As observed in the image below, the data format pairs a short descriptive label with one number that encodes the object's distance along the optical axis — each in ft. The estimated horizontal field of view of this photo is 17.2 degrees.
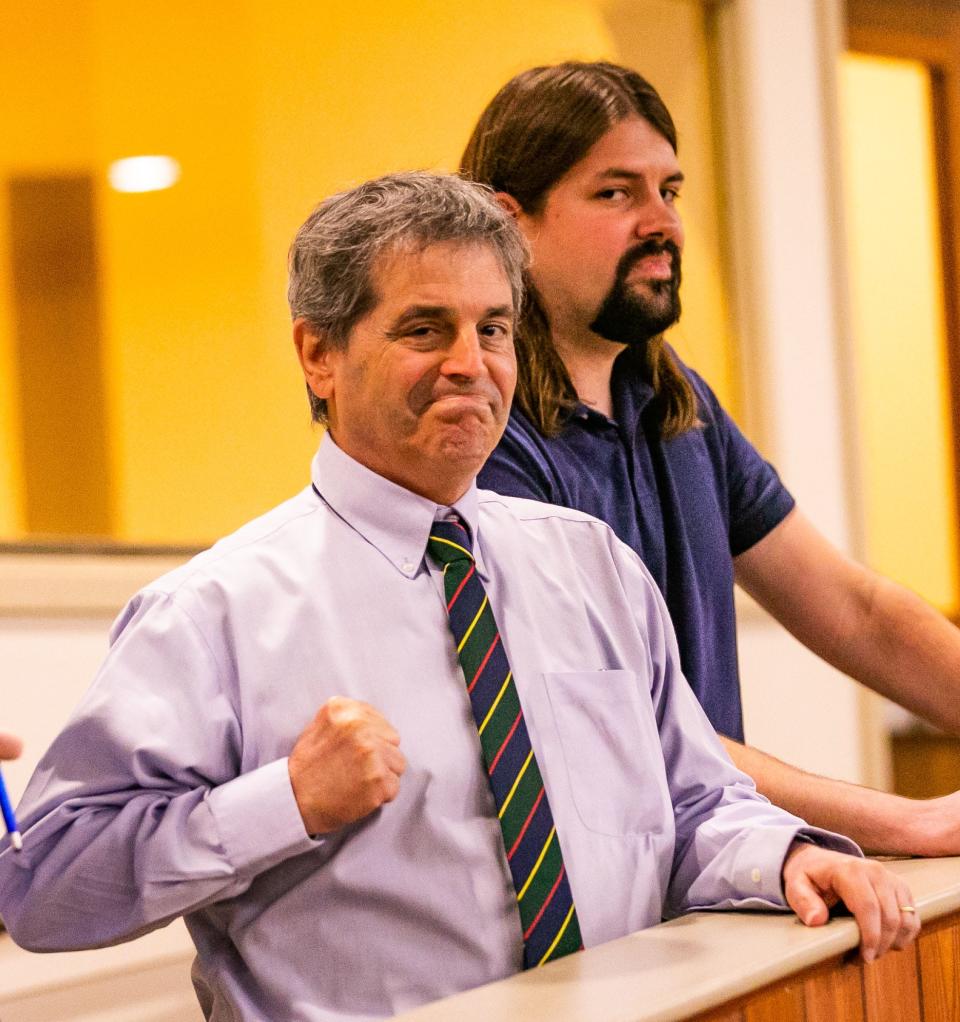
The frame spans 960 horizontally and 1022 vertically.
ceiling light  13.65
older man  7.57
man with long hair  9.14
